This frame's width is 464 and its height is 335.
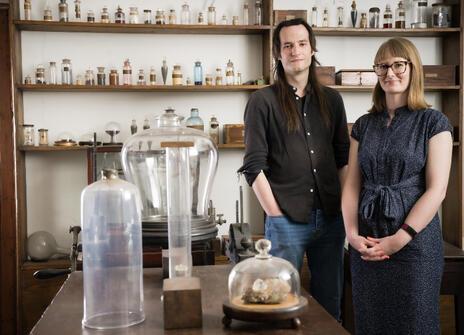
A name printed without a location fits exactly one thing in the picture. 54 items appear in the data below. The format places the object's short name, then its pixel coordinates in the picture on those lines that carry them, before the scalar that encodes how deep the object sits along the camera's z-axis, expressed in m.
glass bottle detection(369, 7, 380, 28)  4.02
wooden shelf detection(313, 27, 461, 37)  3.93
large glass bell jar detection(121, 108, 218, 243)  1.71
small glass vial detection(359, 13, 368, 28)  4.02
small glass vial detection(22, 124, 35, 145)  3.78
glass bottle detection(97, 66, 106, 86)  3.80
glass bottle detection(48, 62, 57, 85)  3.80
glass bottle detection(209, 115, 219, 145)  3.94
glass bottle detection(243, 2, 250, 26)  3.96
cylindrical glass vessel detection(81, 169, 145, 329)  1.42
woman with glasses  2.03
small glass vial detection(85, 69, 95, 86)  3.80
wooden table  1.33
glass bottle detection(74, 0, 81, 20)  3.79
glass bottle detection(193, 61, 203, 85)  3.89
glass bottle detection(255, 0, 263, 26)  3.91
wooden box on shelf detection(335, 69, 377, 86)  3.91
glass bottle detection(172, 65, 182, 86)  3.86
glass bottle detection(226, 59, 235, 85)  3.93
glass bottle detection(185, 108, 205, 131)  3.84
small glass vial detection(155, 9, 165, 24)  3.81
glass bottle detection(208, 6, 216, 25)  3.90
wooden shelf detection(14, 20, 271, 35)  3.69
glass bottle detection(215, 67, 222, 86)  3.93
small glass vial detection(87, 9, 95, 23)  3.76
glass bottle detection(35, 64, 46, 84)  3.75
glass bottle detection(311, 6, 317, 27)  3.97
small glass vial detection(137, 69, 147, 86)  3.87
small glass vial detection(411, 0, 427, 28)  4.03
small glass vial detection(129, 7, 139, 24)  3.81
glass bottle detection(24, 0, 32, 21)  3.71
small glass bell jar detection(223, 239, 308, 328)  1.32
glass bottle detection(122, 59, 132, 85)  3.82
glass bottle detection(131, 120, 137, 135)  3.88
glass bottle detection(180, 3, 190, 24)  3.90
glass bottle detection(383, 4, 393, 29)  4.04
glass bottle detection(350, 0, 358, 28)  4.03
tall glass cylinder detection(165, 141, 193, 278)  1.53
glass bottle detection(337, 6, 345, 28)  4.08
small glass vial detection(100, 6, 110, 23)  3.76
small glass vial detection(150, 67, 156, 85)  3.87
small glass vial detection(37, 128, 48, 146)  3.80
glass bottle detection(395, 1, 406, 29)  4.02
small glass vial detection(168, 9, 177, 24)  3.85
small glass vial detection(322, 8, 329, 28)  4.02
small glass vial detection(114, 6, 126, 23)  3.79
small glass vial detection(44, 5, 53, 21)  3.72
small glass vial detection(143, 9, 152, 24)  3.84
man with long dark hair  2.24
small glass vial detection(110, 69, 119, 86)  3.80
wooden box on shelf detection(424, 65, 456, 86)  3.95
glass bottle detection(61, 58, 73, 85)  3.79
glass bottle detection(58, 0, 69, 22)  3.71
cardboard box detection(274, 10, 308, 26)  3.86
